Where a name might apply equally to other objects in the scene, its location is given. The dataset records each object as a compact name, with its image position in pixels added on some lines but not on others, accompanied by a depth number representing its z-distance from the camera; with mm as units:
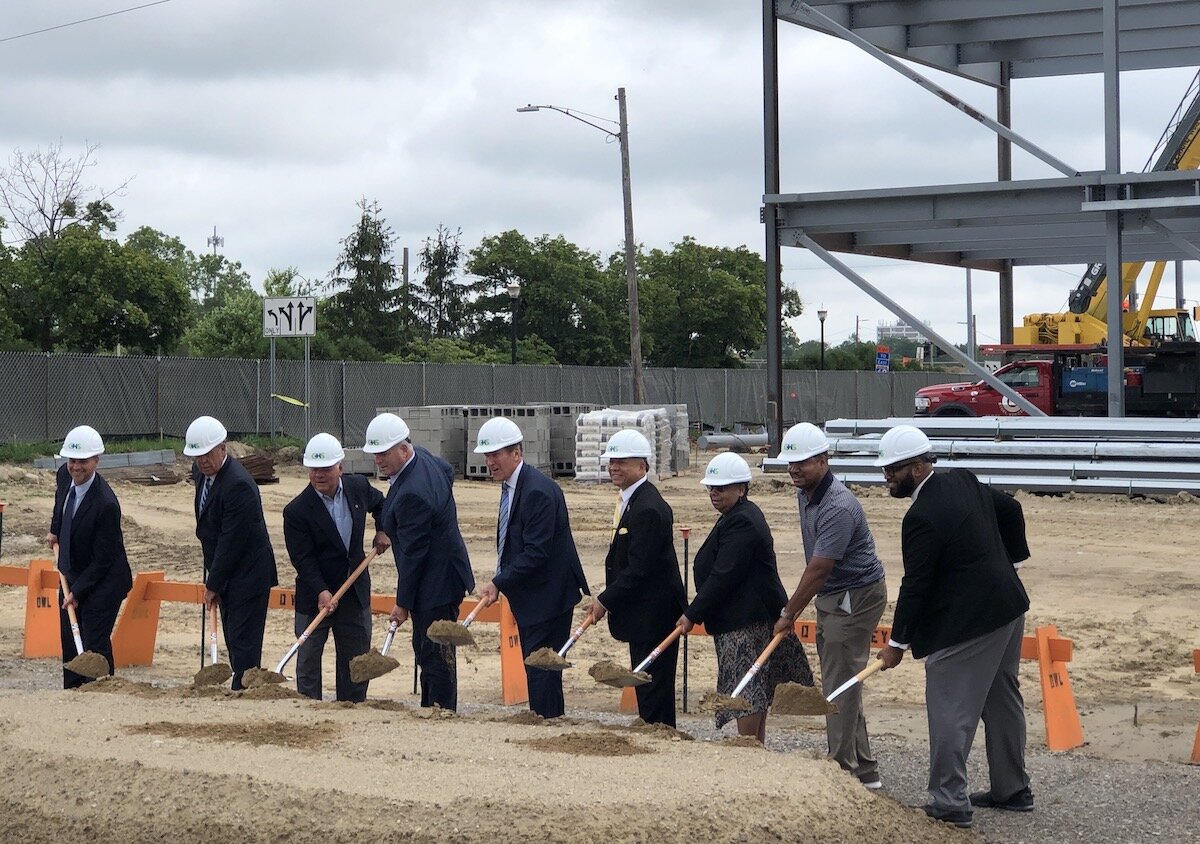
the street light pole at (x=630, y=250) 34406
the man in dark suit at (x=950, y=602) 6559
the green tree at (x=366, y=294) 52906
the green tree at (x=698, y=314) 59938
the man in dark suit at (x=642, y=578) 7531
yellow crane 37688
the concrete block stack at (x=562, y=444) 29641
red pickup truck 31906
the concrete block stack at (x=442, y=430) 28734
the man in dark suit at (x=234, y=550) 8633
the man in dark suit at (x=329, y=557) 8586
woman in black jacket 7262
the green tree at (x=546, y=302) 57094
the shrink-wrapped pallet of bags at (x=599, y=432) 27500
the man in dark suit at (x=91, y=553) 8945
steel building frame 22641
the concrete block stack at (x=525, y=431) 28719
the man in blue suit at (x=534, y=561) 7859
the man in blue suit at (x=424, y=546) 8227
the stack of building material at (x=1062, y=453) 21781
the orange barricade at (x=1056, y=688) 8070
